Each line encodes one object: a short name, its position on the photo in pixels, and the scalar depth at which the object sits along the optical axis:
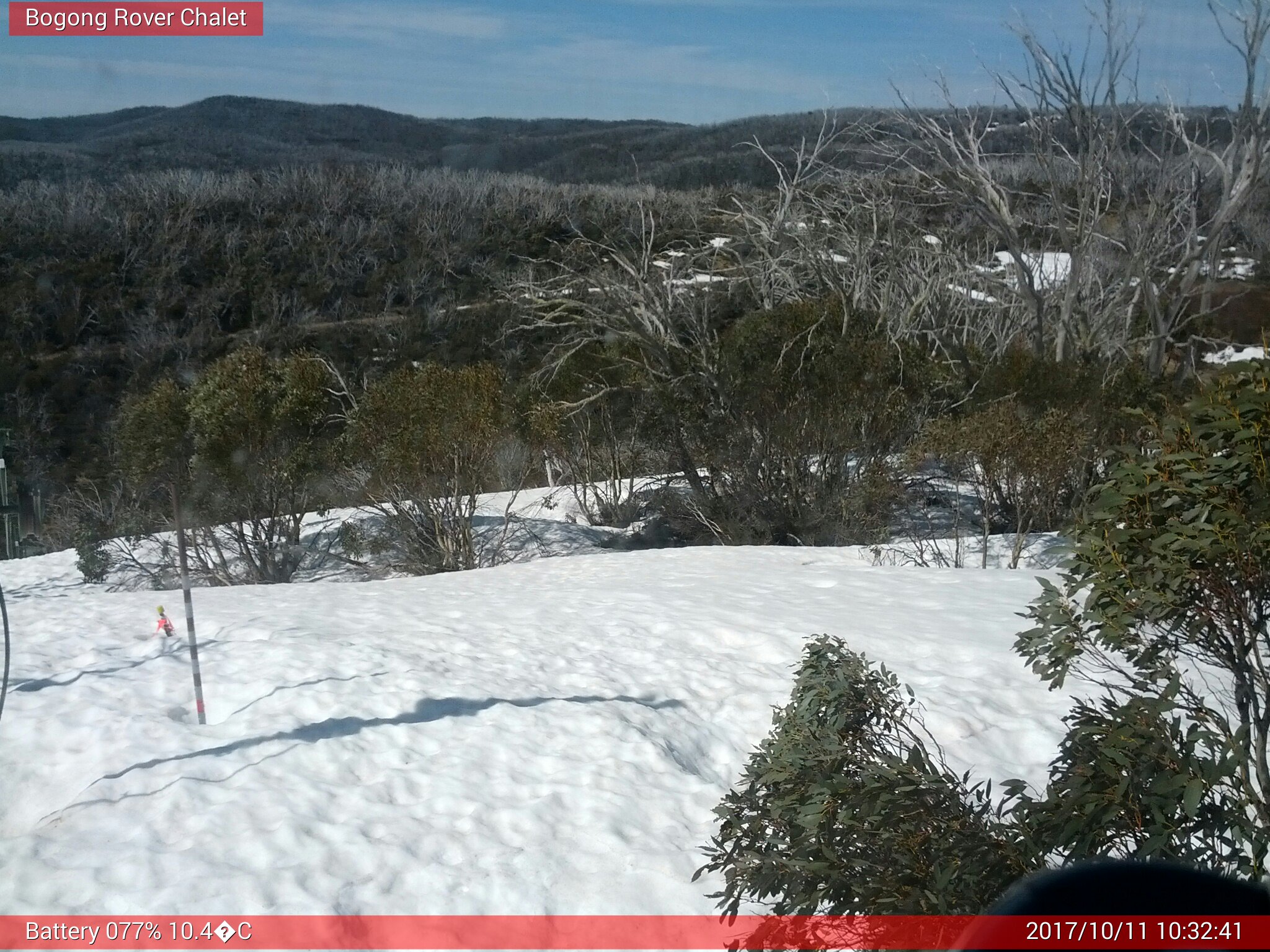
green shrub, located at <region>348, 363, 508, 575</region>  11.74
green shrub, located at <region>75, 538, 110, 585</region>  11.12
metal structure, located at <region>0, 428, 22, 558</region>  13.38
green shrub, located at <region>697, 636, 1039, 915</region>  2.30
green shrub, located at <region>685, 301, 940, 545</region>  12.02
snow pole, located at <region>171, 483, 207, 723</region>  4.77
